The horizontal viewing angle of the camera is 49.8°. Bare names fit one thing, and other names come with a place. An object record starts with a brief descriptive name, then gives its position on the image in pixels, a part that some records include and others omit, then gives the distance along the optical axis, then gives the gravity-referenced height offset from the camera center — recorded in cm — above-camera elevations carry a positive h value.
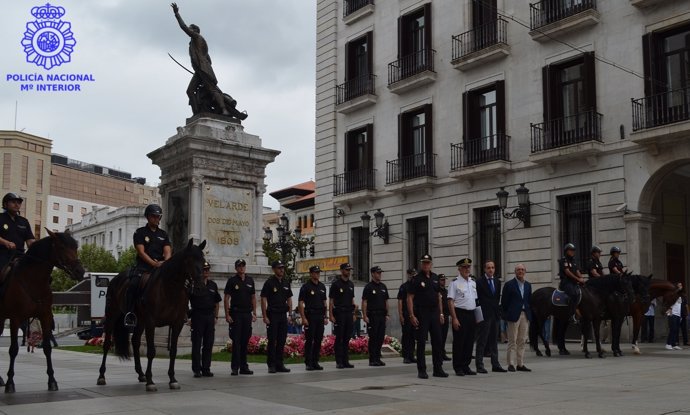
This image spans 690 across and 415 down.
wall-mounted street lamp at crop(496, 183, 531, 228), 2578 +275
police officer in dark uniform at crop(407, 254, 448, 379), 1313 -48
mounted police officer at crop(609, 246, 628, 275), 1766 +45
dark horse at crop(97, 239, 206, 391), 1067 -26
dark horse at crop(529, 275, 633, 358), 1683 -55
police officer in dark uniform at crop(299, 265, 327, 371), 1438 -63
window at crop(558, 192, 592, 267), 2466 +202
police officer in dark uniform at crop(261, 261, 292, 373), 1383 -57
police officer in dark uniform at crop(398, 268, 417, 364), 1616 -109
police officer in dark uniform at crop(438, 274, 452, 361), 1650 -49
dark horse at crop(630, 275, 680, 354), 1773 -41
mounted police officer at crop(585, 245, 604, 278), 1784 +40
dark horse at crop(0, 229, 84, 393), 1032 +3
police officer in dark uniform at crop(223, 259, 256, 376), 1341 -51
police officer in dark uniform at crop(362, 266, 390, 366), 1556 -61
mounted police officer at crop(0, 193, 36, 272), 1096 +76
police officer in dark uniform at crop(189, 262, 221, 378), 1289 -79
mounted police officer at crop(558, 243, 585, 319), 1666 +11
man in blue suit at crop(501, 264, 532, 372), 1398 -62
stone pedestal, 1731 +222
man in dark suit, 1380 -45
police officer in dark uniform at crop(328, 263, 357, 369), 1489 -54
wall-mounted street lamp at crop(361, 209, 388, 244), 3158 +247
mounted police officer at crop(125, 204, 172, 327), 1119 +49
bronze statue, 1872 +499
